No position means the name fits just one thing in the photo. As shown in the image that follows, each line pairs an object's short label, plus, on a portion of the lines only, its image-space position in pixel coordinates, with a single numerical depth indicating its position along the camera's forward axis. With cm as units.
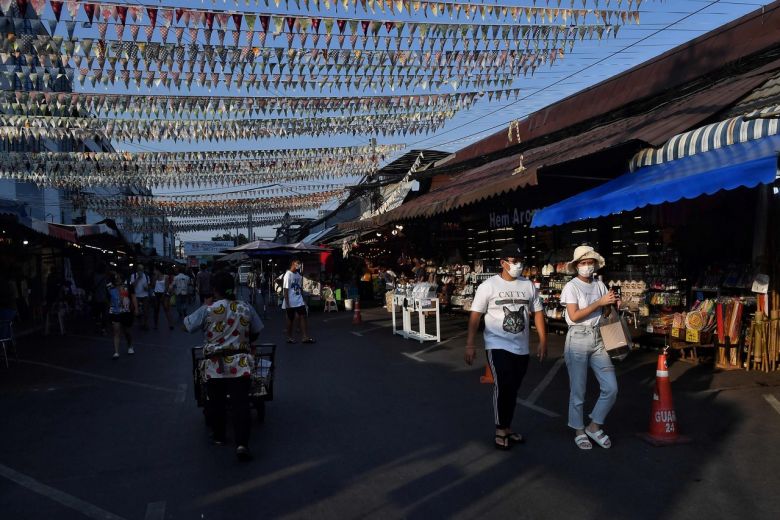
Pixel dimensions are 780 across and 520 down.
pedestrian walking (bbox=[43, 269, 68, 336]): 1673
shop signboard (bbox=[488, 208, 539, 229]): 1361
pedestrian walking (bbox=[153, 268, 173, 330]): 1802
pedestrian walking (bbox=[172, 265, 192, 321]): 2055
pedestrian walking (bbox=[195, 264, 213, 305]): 1900
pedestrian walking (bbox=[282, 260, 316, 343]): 1291
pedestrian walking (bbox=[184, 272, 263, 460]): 538
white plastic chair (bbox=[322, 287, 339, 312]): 2233
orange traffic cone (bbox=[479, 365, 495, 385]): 790
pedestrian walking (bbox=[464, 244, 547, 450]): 534
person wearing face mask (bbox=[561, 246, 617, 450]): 525
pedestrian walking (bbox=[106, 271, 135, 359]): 1148
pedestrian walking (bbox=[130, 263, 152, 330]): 1670
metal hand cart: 630
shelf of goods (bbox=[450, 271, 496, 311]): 1588
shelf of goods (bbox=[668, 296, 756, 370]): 812
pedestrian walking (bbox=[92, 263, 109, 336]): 1508
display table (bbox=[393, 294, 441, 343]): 1239
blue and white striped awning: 742
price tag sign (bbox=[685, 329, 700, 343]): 848
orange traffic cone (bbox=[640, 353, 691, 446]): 537
